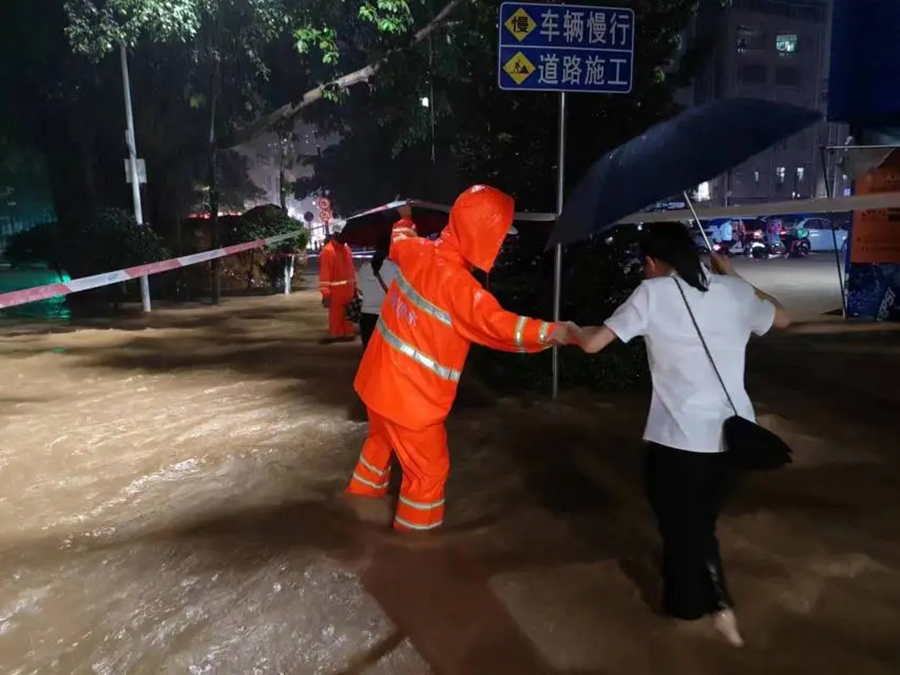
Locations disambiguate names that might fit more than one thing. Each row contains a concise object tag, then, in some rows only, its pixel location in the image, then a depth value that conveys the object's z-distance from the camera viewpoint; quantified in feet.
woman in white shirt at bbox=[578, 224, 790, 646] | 9.32
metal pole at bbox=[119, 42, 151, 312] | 46.55
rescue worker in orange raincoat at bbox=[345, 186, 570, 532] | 11.40
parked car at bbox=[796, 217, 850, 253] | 95.96
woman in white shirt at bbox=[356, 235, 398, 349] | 21.07
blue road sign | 18.85
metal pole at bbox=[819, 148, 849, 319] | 27.57
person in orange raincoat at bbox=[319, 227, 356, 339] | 33.06
